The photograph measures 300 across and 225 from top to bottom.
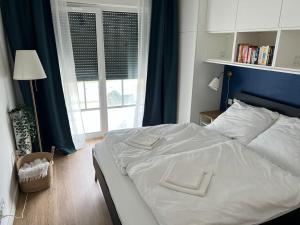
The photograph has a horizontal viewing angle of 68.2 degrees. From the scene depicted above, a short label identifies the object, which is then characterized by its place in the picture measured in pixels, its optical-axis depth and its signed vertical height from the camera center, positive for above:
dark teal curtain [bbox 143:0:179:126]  3.27 -0.23
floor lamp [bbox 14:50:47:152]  2.36 -0.18
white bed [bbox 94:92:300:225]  1.39 -0.93
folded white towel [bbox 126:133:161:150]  2.14 -0.87
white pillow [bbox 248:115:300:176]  1.86 -0.82
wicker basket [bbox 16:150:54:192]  2.37 -1.38
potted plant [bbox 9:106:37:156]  2.46 -0.86
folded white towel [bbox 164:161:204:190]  1.57 -0.90
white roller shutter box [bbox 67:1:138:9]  2.98 +0.60
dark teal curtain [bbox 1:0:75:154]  2.61 -0.06
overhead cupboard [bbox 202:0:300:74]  2.06 +0.21
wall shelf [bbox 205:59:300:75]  2.07 -0.16
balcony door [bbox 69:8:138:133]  3.20 -0.24
